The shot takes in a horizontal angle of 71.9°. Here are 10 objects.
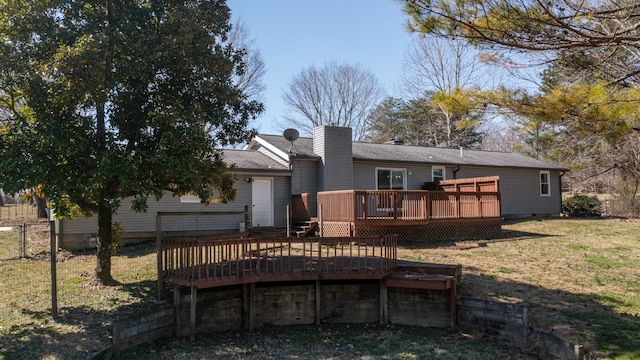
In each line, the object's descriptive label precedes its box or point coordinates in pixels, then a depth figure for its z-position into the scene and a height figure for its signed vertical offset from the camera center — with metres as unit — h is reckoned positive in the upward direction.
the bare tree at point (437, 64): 30.09 +9.70
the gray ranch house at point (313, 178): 14.51 +1.00
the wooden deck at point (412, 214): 13.23 -0.39
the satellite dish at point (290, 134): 16.86 +2.65
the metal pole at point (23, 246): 11.95 -1.04
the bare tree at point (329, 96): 35.00 +8.54
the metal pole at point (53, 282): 7.09 -1.19
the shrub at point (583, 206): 22.09 -0.43
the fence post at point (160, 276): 8.19 -1.30
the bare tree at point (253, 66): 26.78 +8.51
